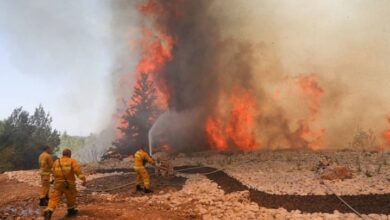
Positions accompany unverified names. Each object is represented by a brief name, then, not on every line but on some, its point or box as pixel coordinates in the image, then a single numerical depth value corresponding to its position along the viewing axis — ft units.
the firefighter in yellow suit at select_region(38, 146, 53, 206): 37.22
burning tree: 108.47
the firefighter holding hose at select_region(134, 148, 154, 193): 41.37
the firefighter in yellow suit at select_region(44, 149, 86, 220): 29.40
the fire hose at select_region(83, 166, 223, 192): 44.94
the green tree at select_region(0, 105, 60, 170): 98.77
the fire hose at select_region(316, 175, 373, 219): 27.85
